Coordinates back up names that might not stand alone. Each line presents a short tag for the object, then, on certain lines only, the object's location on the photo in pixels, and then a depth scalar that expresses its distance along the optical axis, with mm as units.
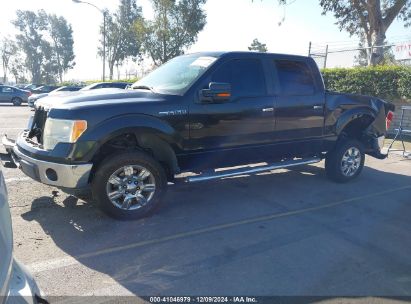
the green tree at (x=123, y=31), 49531
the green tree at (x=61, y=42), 69562
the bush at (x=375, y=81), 11906
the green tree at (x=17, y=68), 77381
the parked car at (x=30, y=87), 35747
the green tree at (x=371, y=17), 16328
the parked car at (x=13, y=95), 26547
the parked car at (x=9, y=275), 1450
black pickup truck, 4031
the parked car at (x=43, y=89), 31256
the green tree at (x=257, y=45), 76325
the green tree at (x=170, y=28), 31891
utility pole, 24491
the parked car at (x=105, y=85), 16805
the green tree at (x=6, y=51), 76312
